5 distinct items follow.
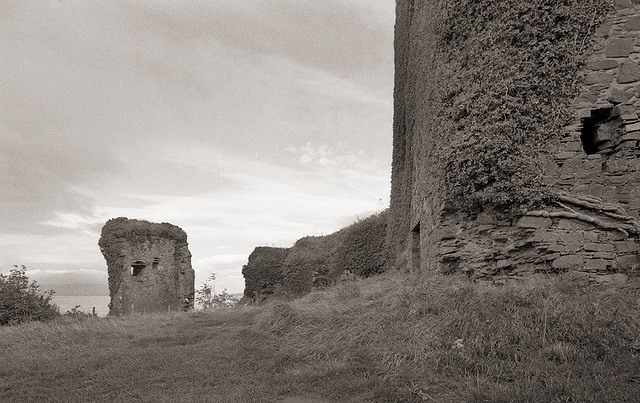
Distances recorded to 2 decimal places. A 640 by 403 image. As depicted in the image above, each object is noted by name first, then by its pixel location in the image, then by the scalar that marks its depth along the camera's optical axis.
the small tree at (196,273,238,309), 17.77
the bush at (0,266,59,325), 14.60
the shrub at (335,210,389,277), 18.38
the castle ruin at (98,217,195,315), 22.73
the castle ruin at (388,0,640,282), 8.23
